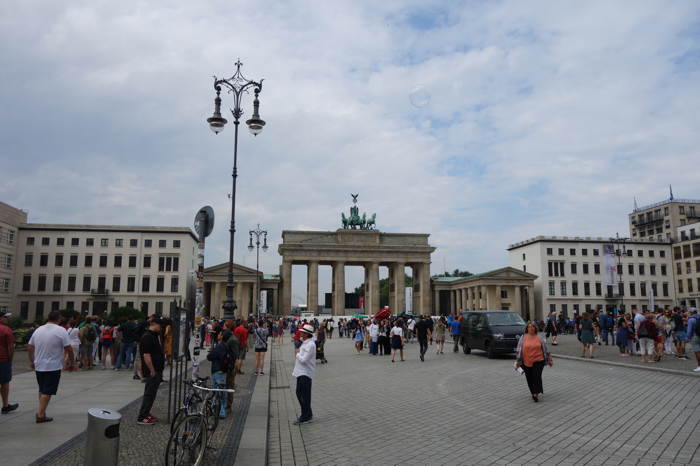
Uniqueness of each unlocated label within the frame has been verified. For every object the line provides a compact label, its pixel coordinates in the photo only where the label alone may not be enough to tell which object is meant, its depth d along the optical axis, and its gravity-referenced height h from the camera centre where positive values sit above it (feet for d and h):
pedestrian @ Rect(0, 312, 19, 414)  31.19 -3.00
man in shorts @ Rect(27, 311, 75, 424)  30.19 -2.90
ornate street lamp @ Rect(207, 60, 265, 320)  59.61 +22.07
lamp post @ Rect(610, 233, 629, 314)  283.57 +34.97
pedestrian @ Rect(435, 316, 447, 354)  85.98 -4.51
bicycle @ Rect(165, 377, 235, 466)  19.58 -5.16
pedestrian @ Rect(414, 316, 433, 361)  73.46 -3.95
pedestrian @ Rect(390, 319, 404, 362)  73.82 -4.69
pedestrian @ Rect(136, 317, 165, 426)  30.30 -3.45
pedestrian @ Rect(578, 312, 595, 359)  71.31 -3.65
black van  72.74 -3.58
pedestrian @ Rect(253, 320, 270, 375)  56.49 -4.06
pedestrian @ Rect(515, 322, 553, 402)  38.45 -3.84
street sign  37.42 +6.13
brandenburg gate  273.95 +26.24
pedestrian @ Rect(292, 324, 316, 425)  32.60 -3.91
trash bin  16.39 -4.19
